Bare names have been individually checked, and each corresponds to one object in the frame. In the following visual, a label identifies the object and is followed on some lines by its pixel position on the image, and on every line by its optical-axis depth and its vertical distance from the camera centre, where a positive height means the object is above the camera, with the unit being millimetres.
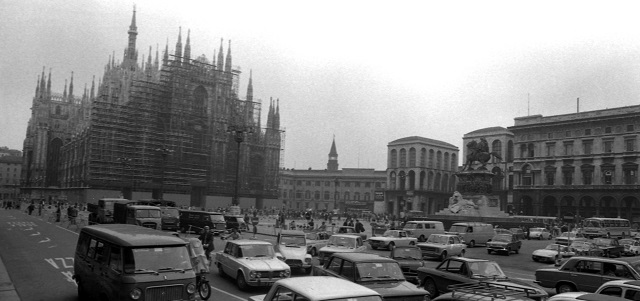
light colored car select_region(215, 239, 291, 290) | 14008 -2218
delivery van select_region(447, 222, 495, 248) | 33719 -2189
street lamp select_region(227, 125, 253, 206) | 38066 +4493
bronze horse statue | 55000 +5407
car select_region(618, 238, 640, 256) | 31417 -2491
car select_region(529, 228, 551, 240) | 44438 -2708
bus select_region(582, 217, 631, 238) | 40781 -1815
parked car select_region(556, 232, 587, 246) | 32091 -2364
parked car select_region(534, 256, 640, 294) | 14250 -1987
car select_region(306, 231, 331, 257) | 23803 -2543
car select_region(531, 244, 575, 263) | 25636 -2599
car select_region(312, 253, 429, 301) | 10547 -1802
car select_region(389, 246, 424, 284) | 15810 -2067
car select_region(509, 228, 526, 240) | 37956 -2261
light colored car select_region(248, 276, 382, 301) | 6605 -1351
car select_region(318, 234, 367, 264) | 19438 -2057
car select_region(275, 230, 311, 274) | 17250 -2129
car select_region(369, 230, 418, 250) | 27875 -2515
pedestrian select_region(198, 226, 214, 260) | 19412 -2217
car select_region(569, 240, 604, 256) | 24391 -2205
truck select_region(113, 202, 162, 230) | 25852 -1710
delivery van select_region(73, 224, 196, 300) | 9461 -1684
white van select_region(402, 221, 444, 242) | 34500 -2152
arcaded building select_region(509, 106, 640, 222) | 67125 +6259
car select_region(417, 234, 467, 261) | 23875 -2345
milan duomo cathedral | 74625 +7824
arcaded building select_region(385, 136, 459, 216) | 101688 +4715
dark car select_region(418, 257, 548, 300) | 12828 -1977
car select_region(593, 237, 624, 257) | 25673 -2133
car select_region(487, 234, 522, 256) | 28750 -2494
